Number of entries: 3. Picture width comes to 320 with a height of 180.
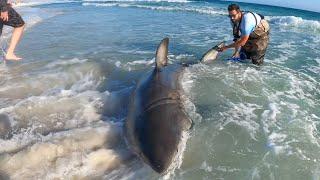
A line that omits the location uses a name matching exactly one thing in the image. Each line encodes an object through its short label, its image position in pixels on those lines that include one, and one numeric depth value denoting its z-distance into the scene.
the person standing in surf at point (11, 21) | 5.61
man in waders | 6.05
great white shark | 3.34
